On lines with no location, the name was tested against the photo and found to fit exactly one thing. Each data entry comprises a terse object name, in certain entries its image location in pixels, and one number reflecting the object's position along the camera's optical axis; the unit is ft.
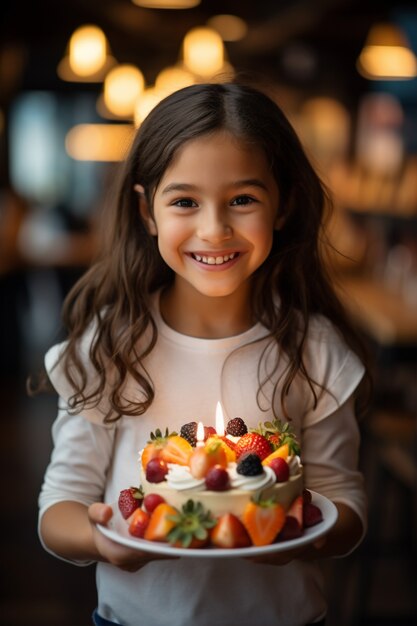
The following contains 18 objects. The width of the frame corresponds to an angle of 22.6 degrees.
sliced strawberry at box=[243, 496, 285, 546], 4.83
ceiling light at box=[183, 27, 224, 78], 24.86
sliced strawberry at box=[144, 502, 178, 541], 4.77
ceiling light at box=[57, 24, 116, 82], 24.09
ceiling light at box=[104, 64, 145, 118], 31.32
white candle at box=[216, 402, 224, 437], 5.38
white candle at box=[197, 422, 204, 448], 5.28
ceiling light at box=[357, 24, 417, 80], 24.06
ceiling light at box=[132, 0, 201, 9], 23.43
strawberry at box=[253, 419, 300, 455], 5.38
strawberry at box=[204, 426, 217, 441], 5.42
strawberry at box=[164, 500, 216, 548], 4.73
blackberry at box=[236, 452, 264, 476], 5.03
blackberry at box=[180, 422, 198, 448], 5.38
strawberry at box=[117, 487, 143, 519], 5.13
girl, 5.65
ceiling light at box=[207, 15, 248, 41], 33.93
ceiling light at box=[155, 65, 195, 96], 28.84
